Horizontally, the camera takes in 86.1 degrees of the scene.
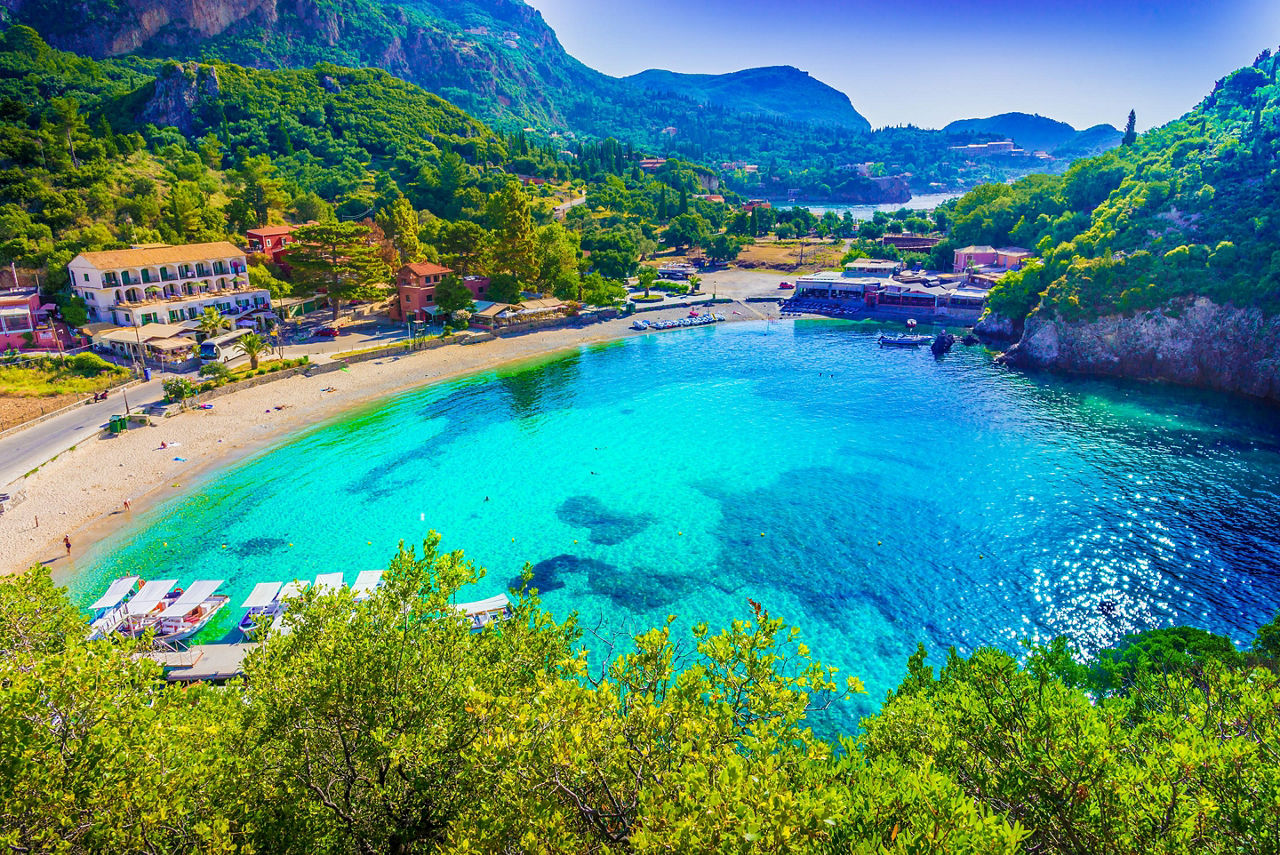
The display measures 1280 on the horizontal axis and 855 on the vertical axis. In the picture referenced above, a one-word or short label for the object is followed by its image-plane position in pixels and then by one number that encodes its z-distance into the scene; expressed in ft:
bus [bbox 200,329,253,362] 208.44
